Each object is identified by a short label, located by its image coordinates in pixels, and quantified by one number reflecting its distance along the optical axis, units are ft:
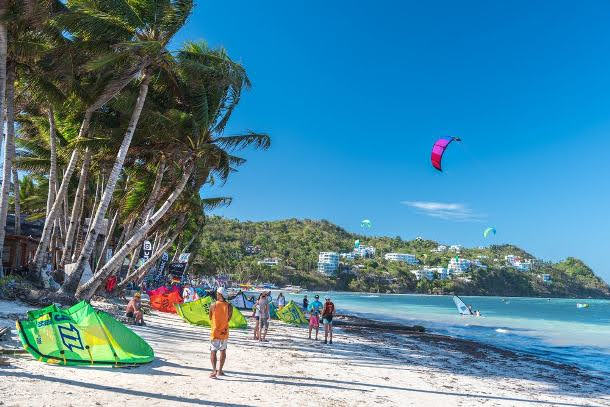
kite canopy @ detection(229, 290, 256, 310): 96.07
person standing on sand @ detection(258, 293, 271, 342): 47.39
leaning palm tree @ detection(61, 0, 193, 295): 46.96
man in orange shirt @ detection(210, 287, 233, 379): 26.55
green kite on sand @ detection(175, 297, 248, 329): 55.31
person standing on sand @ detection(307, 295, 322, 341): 54.54
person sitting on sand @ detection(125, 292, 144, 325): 46.88
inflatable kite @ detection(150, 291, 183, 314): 69.41
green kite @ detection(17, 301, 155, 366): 24.02
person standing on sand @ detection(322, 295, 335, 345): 49.11
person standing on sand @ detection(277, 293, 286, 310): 85.94
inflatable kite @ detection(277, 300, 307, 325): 76.02
